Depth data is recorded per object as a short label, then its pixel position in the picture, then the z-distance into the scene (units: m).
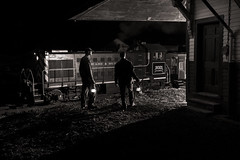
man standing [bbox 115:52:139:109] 10.46
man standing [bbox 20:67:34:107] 12.10
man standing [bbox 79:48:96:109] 10.38
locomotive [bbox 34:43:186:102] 13.09
